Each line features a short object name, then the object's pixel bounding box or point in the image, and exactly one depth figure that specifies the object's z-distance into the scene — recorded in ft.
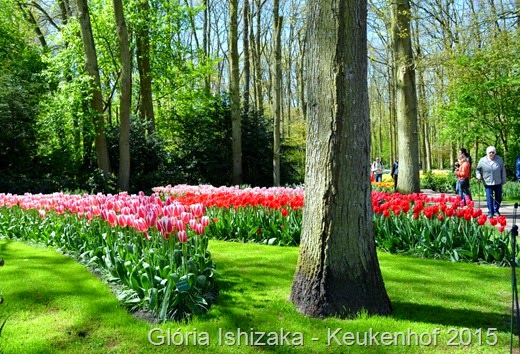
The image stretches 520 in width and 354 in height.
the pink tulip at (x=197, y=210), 15.55
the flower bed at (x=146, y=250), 12.60
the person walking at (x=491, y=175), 33.24
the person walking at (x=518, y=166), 47.83
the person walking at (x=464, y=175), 39.17
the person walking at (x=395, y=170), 72.96
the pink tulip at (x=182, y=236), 13.61
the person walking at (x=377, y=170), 78.71
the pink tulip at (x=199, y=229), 14.19
